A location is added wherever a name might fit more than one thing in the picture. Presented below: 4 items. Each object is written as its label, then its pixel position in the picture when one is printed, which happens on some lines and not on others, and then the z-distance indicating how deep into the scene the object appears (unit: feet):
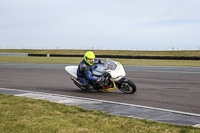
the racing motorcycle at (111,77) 32.37
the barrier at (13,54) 189.93
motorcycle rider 33.47
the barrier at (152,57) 124.05
